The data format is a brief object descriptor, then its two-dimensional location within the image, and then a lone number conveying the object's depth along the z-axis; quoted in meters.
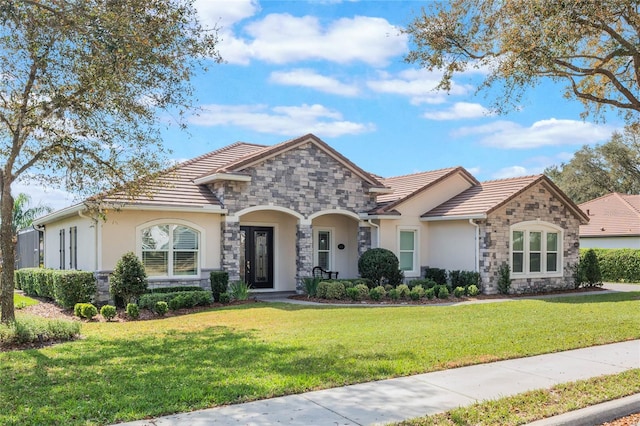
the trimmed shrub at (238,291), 16.61
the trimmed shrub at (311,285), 17.78
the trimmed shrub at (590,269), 21.77
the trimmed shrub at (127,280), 14.45
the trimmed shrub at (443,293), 17.45
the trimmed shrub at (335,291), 16.98
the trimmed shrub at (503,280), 18.91
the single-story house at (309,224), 16.42
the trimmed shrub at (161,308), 13.77
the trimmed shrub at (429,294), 17.27
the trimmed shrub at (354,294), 16.75
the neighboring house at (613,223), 29.67
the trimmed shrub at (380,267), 18.61
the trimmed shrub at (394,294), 16.84
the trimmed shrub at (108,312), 13.13
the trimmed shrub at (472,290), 18.05
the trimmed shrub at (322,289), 17.17
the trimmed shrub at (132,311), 13.26
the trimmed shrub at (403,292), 16.91
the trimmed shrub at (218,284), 16.38
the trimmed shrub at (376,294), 16.84
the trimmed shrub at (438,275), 20.19
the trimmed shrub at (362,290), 16.92
